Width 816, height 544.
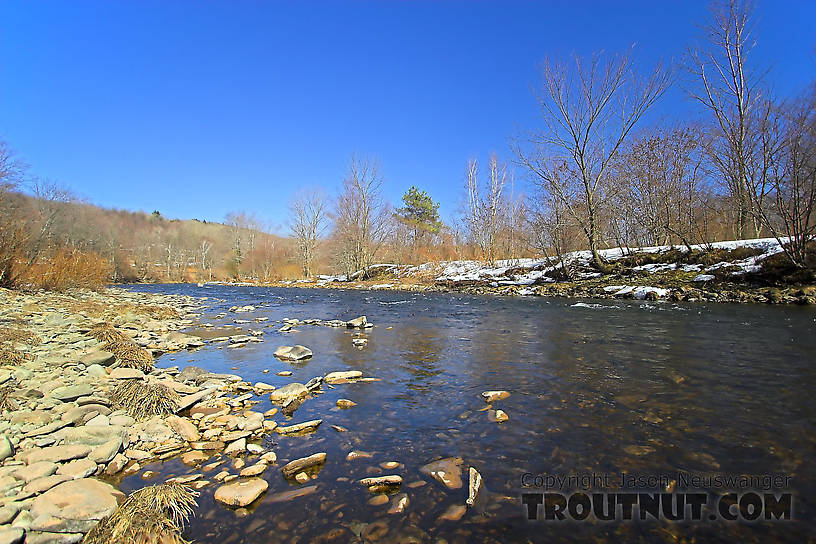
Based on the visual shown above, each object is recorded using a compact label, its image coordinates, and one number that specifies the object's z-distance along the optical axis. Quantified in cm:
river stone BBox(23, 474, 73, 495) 230
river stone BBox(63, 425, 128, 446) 303
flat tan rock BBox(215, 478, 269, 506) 245
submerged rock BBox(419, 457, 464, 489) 269
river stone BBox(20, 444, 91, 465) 269
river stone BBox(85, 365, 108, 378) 477
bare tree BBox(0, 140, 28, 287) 1162
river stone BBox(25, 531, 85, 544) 189
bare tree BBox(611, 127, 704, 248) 2011
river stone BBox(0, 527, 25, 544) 181
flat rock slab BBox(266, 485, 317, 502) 251
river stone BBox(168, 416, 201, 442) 338
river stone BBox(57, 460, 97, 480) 260
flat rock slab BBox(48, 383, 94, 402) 382
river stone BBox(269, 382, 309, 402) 441
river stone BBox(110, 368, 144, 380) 481
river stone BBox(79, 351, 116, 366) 520
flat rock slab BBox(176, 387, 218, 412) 400
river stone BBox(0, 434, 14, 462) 265
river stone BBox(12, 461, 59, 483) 243
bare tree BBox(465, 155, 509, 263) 3303
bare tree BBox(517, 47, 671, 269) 2028
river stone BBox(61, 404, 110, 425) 337
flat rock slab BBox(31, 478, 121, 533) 200
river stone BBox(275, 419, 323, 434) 356
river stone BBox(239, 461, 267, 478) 279
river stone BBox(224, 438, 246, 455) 314
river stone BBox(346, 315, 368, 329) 1012
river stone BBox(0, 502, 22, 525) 196
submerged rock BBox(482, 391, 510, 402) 443
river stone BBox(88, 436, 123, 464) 286
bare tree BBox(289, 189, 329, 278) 4672
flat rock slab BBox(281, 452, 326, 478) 282
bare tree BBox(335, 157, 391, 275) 3597
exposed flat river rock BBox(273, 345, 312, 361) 657
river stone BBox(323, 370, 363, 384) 523
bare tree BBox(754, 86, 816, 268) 1260
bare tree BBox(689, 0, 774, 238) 1460
